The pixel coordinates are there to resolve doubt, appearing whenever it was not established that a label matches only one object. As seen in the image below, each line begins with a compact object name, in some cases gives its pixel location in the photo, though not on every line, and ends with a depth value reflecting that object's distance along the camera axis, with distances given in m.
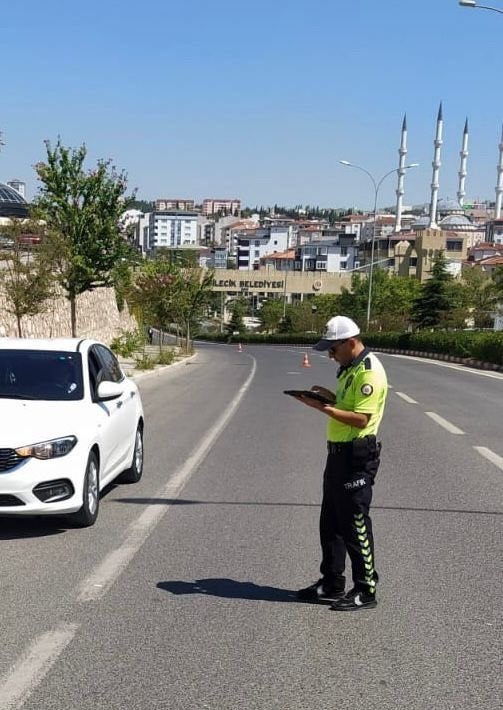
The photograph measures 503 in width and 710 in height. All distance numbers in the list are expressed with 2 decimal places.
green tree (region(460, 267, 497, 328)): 67.00
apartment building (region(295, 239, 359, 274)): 148.38
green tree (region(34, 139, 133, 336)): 21.41
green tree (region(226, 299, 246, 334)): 102.95
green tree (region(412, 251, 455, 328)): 63.62
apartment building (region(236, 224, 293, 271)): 183.50
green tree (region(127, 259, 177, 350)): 39.19
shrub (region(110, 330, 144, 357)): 31.77
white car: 5.87
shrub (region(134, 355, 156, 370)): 26.86
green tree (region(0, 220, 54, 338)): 18.12
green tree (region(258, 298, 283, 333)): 103.88
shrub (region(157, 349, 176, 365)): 30.95
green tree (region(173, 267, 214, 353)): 41.06
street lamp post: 48.18
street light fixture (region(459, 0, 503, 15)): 18.69
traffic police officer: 4.55
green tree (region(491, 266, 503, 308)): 37.22
